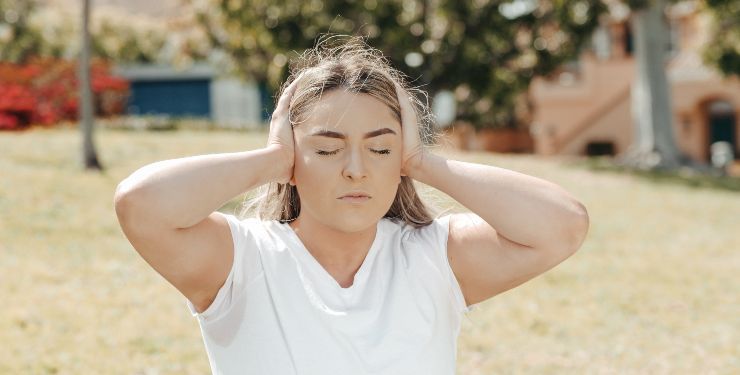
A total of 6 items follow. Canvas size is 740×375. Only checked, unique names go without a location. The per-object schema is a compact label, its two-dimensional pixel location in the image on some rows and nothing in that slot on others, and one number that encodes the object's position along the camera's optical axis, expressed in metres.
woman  2.46
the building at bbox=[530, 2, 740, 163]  32.31
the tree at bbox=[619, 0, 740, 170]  19.09
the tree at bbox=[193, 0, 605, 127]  17.69
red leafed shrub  19.84
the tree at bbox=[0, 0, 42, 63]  27.00
